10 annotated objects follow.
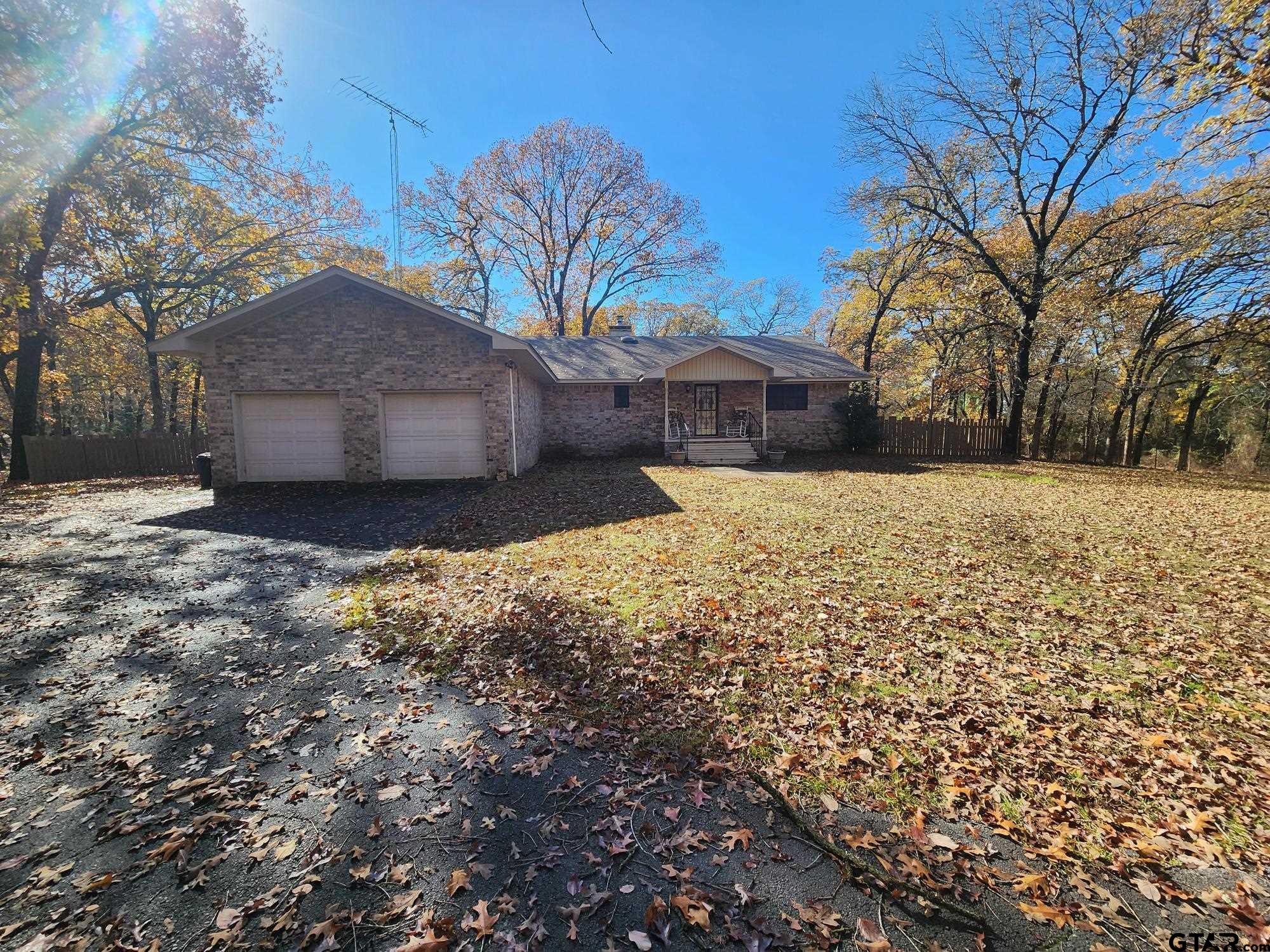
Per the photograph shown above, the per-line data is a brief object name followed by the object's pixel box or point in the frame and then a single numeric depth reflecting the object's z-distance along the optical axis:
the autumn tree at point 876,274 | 22.06
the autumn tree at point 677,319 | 39.16
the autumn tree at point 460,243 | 25.88
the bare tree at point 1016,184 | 15.79
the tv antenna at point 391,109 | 10.42
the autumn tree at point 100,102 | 10.19
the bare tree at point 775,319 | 38.22
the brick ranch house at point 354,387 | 11.41
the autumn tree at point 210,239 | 14.84
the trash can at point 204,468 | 11.99
